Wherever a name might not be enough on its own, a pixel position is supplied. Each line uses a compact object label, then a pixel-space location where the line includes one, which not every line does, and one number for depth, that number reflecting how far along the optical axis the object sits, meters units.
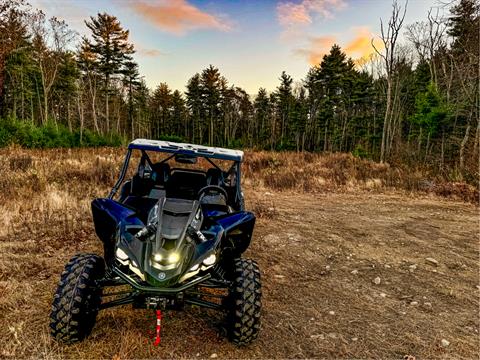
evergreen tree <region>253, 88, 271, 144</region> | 57.62
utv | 2.65
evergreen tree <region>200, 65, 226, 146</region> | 53.69
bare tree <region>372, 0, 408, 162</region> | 23.63
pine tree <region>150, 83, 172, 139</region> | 62.56
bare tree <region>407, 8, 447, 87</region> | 29.90
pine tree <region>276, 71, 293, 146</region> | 52.16
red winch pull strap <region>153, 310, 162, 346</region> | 2.72
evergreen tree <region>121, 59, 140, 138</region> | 40.28
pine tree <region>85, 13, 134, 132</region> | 36.44
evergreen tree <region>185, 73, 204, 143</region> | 55.12
